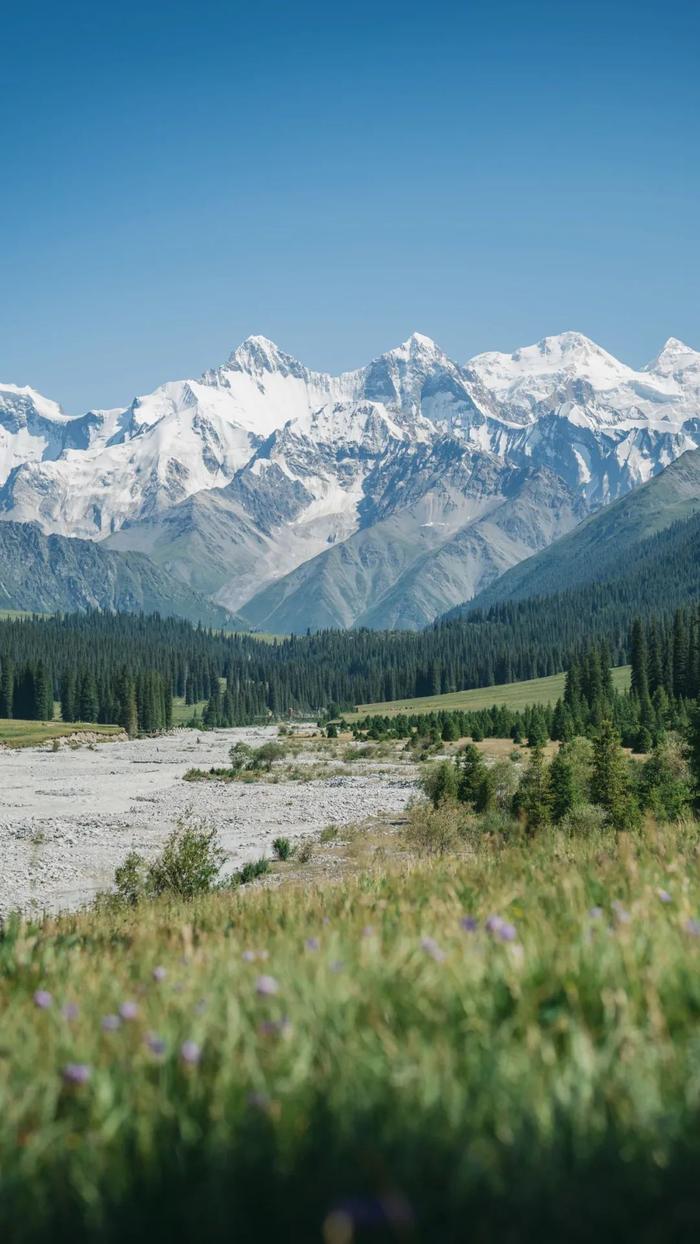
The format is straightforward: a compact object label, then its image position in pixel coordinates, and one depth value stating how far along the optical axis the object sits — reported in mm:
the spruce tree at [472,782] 60897
